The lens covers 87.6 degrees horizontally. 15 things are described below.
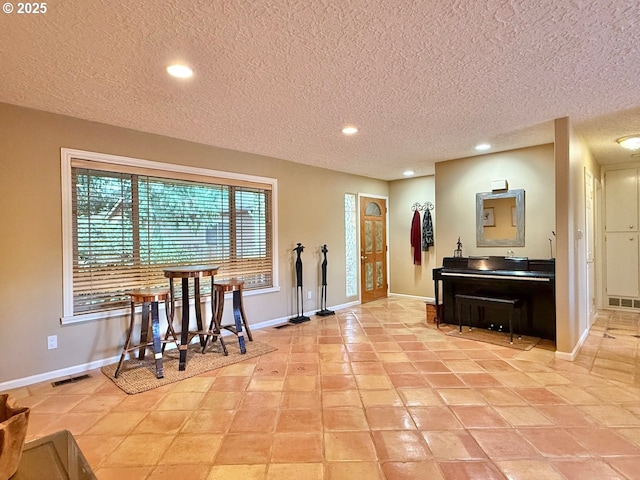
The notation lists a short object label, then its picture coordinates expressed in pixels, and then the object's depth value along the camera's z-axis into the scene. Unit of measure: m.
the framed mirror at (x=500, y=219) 4.48
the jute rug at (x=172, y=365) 2.90
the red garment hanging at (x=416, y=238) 6.37
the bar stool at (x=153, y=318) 3.02
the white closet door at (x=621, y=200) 5.35
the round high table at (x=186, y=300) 3.21
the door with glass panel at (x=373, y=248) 6.40
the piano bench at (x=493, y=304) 3.90
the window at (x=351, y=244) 6.14
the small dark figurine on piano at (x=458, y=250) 4.93
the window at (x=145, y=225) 3.22
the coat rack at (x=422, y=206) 6.29
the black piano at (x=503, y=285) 3.91
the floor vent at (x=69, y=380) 2.91
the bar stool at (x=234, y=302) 3.71
